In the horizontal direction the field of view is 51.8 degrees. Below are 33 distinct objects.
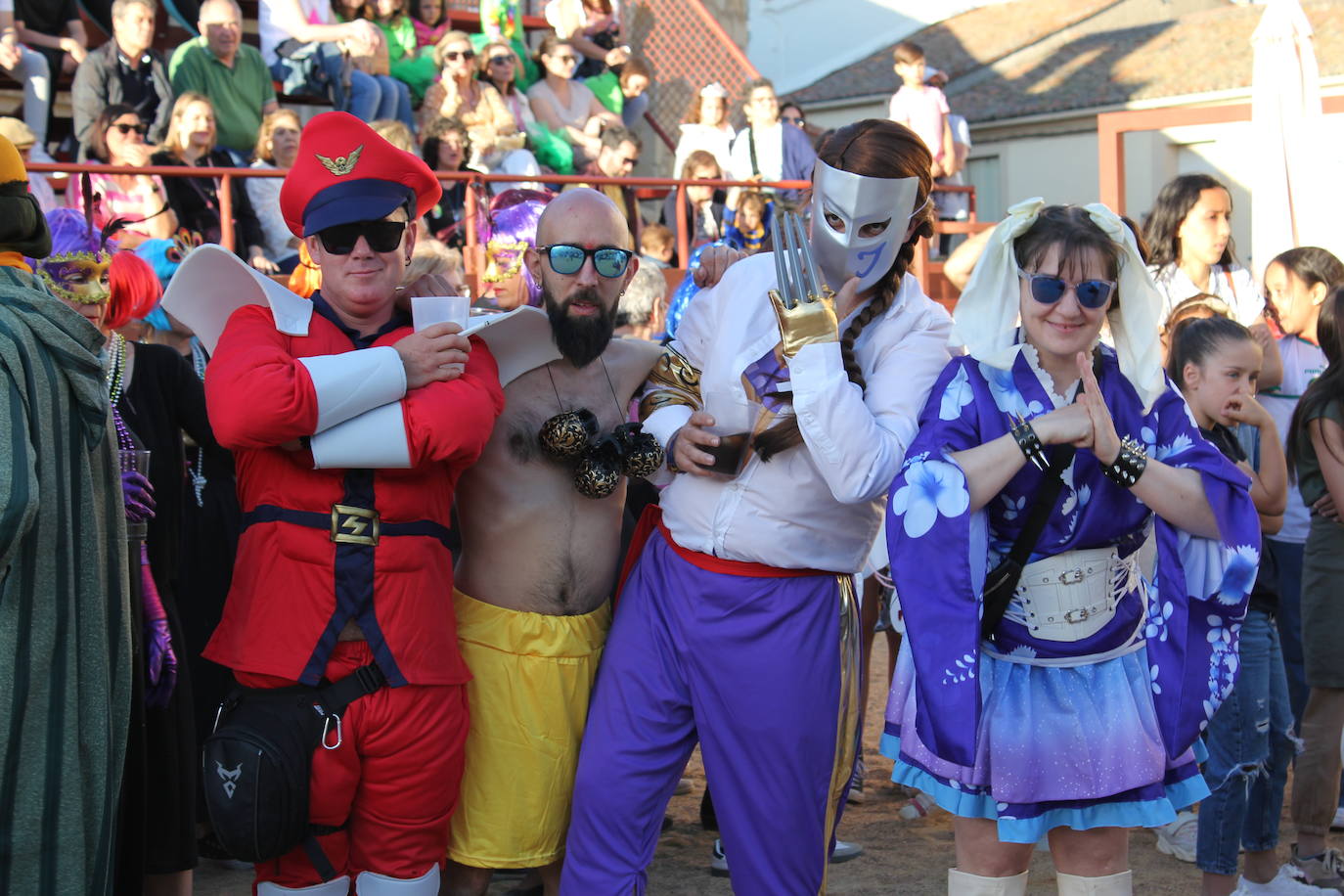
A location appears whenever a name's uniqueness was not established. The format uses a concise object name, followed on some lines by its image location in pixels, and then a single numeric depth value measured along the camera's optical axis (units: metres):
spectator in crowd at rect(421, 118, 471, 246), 8.95
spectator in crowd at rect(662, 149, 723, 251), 10.45
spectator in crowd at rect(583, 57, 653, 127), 12.68
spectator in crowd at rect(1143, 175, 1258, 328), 5.54
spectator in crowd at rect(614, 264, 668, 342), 5.58
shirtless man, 3.22
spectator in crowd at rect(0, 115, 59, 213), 7.14
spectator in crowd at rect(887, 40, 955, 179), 12.96
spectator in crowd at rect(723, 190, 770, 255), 10.02
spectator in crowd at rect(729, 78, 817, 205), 11.55
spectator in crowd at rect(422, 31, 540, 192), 10.00
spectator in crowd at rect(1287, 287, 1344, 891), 4.38
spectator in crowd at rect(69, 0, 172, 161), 8.48
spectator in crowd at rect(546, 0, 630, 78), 12.55
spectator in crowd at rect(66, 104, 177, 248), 7.46
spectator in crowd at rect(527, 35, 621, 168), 11.53
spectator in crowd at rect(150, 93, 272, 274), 7.86
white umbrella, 7.64
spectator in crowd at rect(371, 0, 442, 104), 10.90
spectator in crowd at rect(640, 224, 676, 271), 9.64
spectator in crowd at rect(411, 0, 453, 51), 11.41
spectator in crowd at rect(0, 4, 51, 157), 8.87
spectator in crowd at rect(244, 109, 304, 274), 8.12
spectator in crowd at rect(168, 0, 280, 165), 8.90
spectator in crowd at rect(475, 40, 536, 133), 10.98
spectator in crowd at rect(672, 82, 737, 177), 12.31
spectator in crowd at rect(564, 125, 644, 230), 10.41
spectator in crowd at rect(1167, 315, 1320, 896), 3.98
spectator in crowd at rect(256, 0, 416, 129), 9.91
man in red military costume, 2.85
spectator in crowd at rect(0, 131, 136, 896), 2.62
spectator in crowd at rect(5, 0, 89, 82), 9.15
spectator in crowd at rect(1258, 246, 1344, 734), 5.10
